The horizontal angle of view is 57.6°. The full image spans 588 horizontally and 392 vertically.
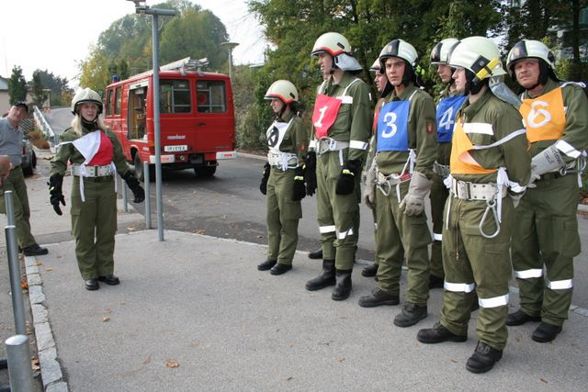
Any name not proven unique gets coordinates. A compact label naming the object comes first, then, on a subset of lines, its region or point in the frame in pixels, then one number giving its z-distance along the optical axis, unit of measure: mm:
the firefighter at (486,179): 3275
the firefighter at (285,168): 5266
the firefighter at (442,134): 4461
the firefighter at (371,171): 4426
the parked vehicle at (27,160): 14914
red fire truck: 12559
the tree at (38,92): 64438
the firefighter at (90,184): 5035
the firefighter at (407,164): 3898
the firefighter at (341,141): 4500
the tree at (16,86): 58906
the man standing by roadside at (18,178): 6312
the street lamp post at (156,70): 6270
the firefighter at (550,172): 3641
